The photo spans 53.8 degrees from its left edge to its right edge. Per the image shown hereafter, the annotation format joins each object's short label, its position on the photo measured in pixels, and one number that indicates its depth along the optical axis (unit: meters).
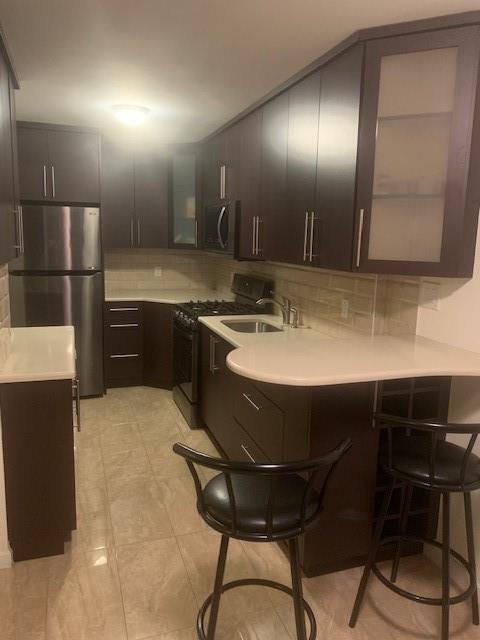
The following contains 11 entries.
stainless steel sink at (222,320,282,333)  3.40
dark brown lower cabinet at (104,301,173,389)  4.30
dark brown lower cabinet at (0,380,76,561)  2.05
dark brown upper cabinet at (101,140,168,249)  4.27
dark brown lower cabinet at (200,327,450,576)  1.95
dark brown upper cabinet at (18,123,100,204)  3.78
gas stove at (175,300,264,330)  3.56
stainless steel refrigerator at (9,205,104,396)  3.88
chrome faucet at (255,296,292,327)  3.22
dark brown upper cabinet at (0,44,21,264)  2.16
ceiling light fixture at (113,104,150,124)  3.14
